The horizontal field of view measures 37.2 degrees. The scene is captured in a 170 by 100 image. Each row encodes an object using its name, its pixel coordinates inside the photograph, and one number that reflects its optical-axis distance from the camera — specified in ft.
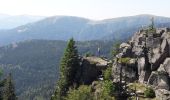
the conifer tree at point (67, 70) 276.26
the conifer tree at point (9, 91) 266.09
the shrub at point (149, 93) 224.17
